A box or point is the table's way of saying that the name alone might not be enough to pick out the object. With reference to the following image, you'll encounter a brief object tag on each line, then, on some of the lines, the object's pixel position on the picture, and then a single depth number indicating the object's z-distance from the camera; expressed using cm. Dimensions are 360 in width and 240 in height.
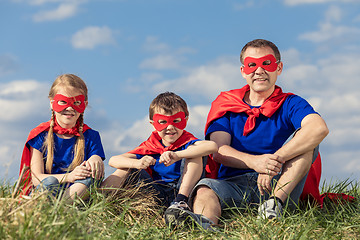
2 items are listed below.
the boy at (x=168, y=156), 488
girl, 515
